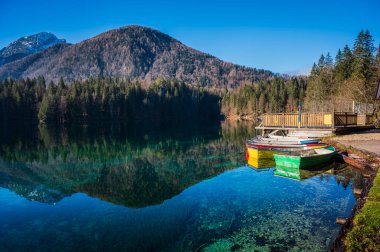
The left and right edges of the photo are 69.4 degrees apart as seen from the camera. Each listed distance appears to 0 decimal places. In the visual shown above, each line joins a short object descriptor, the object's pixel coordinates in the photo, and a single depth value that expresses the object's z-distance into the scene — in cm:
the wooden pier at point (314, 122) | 2897
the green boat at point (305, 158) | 1797
